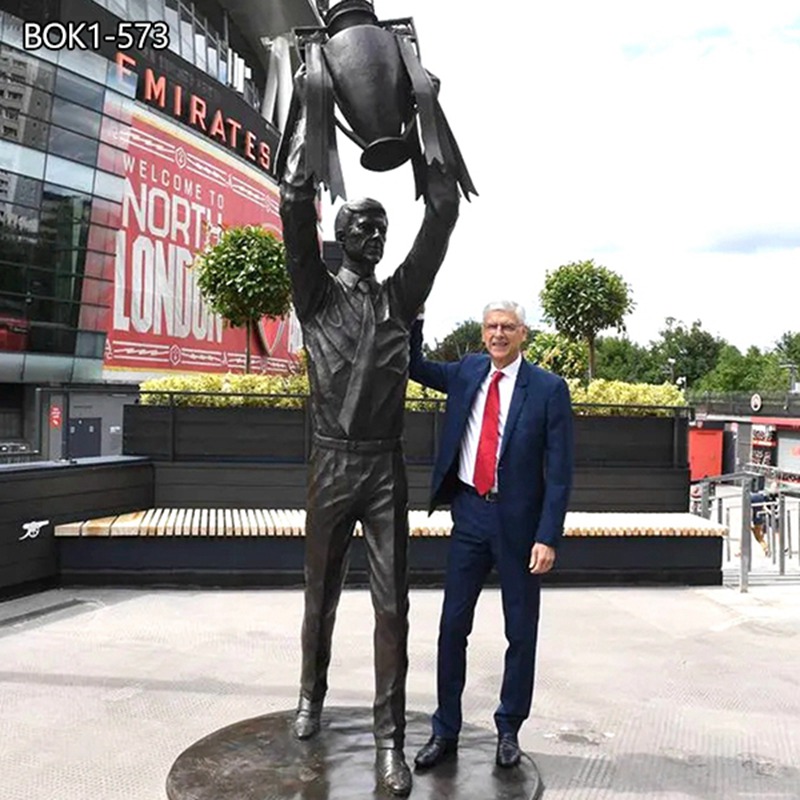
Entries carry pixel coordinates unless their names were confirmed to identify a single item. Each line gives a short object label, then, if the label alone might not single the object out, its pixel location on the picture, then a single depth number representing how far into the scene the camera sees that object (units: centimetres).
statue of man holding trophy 338
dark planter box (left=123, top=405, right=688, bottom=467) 870
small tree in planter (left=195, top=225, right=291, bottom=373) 1466
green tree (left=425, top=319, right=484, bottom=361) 6431
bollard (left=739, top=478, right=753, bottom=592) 809
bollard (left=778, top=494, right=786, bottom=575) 892
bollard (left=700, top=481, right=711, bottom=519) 966
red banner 2473
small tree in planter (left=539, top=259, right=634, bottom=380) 1647
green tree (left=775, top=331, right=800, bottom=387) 6191
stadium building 2181
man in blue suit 355
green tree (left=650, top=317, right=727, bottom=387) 7394
